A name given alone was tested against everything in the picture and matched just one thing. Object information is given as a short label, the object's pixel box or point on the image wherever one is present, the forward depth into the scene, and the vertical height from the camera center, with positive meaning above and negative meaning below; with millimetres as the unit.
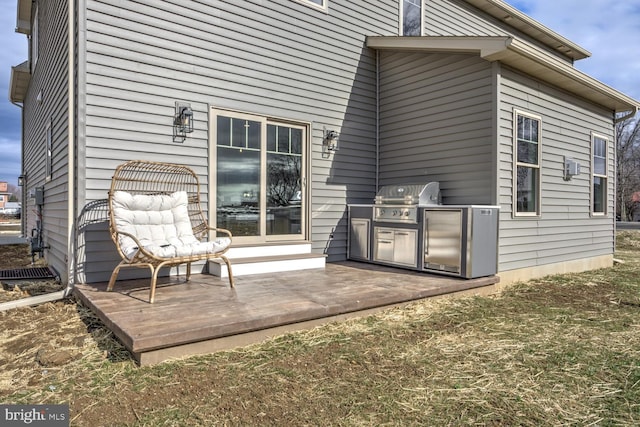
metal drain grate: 4953 -830
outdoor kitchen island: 4680 -245
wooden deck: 2564 -758
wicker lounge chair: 3555 -71
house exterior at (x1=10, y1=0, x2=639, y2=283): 4188 +1233
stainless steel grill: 5152 +176
